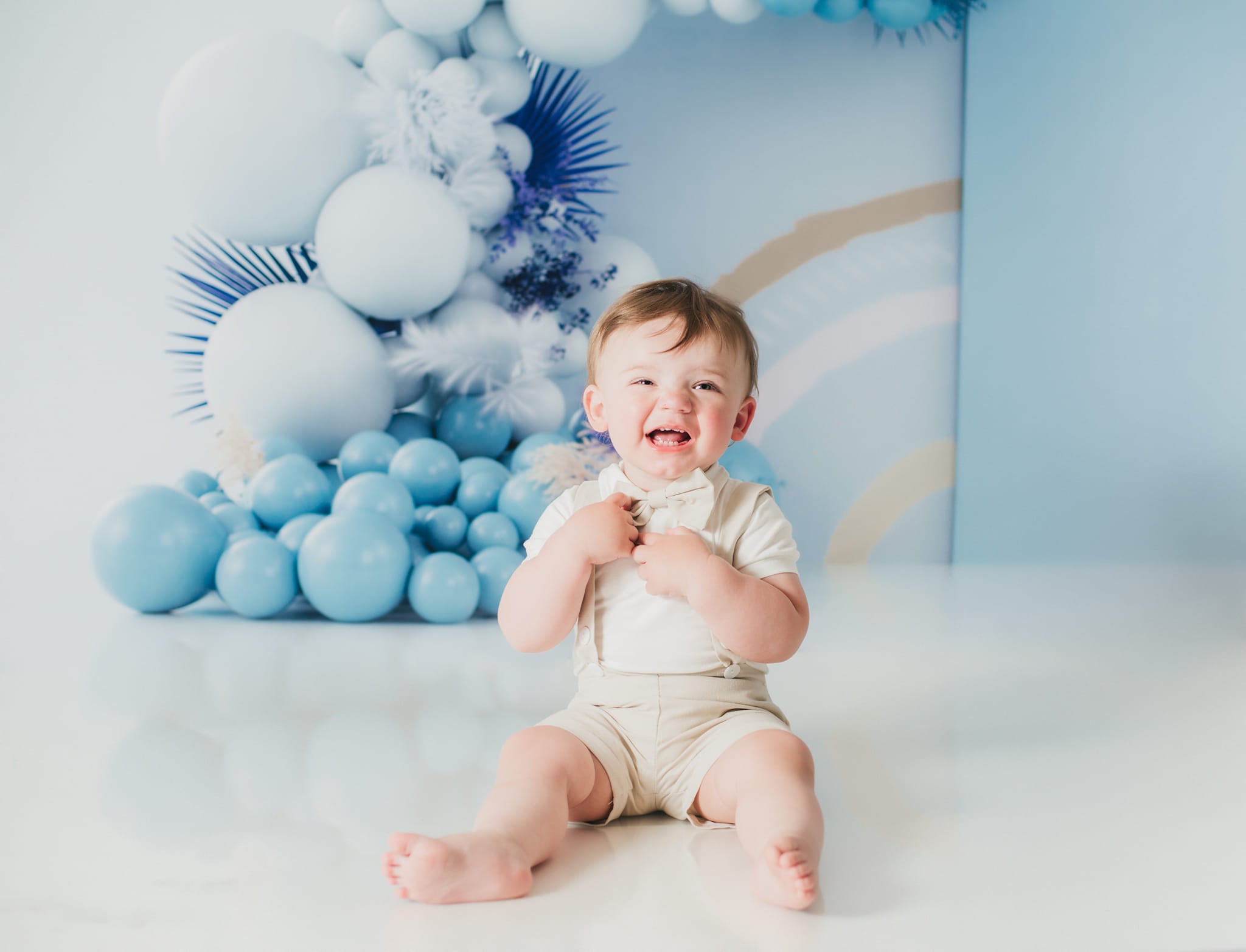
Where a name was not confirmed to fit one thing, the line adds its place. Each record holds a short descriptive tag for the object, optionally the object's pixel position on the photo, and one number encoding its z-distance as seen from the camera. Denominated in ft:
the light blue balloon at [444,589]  5.99
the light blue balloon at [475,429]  7.50
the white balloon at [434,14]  7.15
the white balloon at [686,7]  8.11
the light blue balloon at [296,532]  6.27
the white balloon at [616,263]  8.39
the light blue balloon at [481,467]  6.94
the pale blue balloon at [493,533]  6.49
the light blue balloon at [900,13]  8.45
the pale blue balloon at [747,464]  7.77
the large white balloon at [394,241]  6.88
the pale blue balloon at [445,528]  6.60
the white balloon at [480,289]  7.65
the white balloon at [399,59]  7.39
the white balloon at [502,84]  7.56
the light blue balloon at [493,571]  6.20
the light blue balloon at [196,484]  7.42
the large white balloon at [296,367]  7.18
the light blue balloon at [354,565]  5.83
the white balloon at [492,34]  7.50
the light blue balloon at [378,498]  6.22
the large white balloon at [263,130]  7.16
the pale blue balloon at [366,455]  6.93
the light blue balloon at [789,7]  8.07
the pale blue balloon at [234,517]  6.51
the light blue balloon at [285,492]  6.59
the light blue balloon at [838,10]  8.43
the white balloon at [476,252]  7.61
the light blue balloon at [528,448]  7.08
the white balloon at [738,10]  8.19
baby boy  2.87
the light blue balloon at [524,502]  6.57
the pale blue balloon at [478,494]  6.81
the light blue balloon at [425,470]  6.75
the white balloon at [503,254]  7.75
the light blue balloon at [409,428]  7.70
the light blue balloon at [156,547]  6.04
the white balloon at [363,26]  7.61
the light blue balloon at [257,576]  5.99
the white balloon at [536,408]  7.47
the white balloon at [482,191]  7.25
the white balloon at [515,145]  7.66
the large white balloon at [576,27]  7.31
